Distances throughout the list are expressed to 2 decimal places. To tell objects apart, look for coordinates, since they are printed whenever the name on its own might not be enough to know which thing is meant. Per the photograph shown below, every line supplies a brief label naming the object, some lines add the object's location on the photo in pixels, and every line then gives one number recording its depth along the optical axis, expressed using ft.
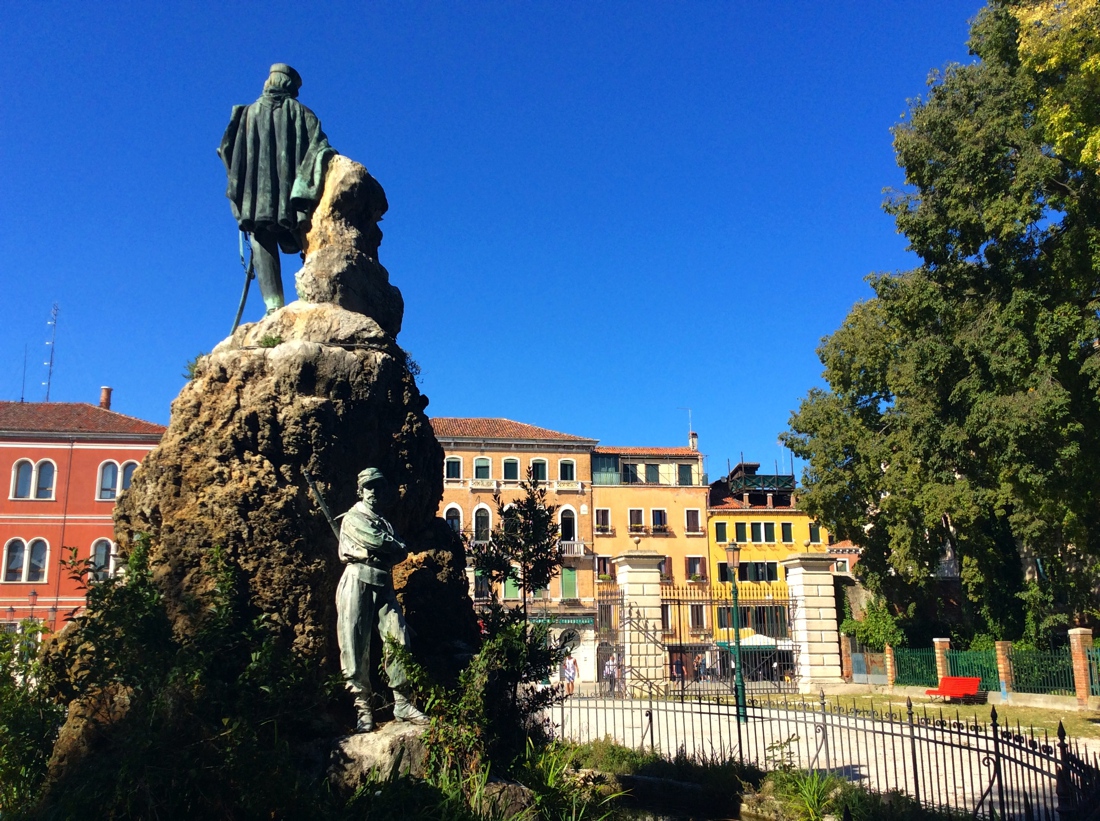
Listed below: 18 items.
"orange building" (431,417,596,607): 143.95
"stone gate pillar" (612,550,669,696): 69.67
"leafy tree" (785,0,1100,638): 53.88
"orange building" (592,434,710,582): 151.02
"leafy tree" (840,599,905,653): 103.24
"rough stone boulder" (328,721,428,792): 20.15
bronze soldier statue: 21.72
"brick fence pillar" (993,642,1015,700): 75.25
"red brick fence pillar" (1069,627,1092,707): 67.10
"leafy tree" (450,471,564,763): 22.15
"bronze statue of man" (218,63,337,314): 30.99
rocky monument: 22.40
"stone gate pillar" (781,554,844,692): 72.49
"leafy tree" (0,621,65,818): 19.98
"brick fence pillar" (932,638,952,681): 81.92
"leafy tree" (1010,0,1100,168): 45.27
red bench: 74.23
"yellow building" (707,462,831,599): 152.35
